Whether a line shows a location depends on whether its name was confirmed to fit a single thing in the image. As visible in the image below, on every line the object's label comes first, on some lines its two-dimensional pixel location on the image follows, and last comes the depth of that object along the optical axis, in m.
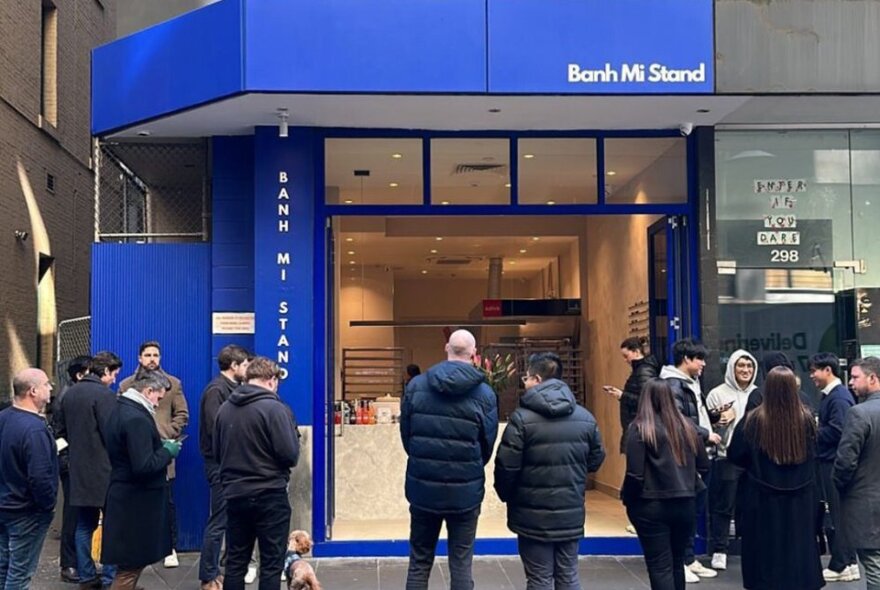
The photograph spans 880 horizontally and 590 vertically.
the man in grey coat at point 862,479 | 5.65
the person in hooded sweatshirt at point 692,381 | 6.79
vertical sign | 7.93
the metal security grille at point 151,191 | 8.94
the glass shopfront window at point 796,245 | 8.38
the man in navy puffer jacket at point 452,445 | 5.50
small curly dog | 5.25
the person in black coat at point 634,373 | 7.65
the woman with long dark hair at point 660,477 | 5.50
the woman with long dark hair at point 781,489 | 5.60
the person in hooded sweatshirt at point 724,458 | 7.64
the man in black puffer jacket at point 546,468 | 5.36
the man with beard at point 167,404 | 7.69
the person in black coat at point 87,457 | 7.00
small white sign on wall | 8.34
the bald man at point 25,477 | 5.63
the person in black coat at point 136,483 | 5.73
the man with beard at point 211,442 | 6.84
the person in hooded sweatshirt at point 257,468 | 5.53
